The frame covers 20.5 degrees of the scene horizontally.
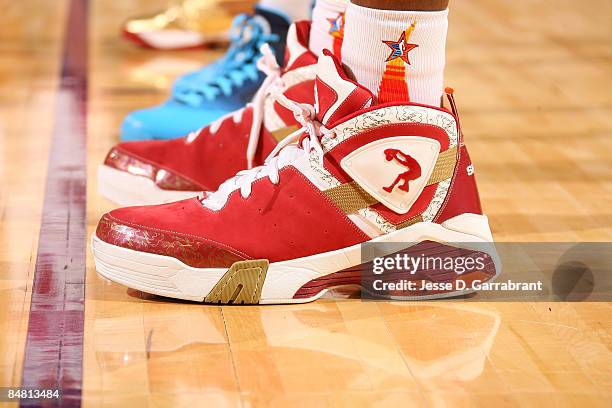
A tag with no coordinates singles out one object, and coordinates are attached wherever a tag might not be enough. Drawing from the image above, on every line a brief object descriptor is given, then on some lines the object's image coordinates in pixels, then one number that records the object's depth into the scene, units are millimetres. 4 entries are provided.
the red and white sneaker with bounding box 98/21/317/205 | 1797
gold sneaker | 2906
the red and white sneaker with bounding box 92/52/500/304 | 1603
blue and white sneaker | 2126
